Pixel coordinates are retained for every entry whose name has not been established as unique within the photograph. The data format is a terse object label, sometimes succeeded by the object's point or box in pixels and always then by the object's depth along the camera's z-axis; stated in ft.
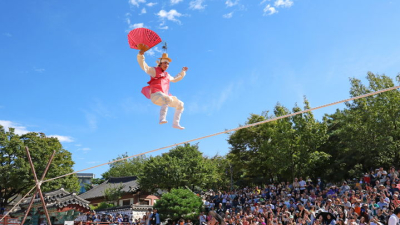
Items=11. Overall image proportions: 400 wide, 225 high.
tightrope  13.27
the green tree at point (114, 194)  89.76
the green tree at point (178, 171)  76.20
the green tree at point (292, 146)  60.39
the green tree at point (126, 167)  140.05
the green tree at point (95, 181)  148.85
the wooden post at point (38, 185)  22.36
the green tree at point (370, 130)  52.42
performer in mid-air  17.30
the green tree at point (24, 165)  72.23
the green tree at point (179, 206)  52.43
